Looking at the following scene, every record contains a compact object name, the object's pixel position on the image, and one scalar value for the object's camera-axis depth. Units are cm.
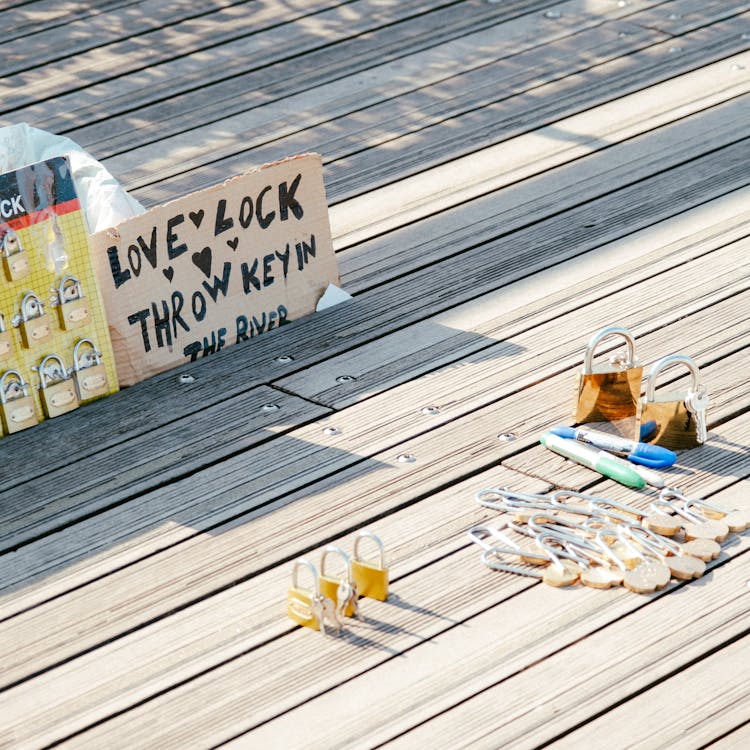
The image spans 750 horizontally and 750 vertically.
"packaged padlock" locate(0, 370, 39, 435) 485
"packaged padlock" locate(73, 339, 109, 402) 499
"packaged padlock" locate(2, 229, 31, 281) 473
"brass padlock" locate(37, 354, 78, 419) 493
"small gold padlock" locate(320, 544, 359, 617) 388
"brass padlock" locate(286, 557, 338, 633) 384
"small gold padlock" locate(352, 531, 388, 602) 393
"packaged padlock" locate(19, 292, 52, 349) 482
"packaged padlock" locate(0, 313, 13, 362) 479
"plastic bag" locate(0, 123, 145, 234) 537
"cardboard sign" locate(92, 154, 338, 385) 507
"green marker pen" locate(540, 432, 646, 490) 442
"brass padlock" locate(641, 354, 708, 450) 456
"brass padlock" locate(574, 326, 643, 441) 472
